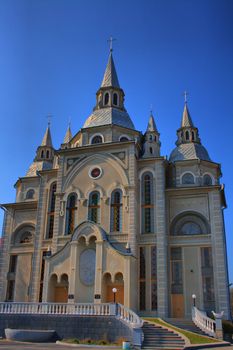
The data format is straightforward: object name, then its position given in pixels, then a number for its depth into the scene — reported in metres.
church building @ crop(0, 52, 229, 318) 29.64
